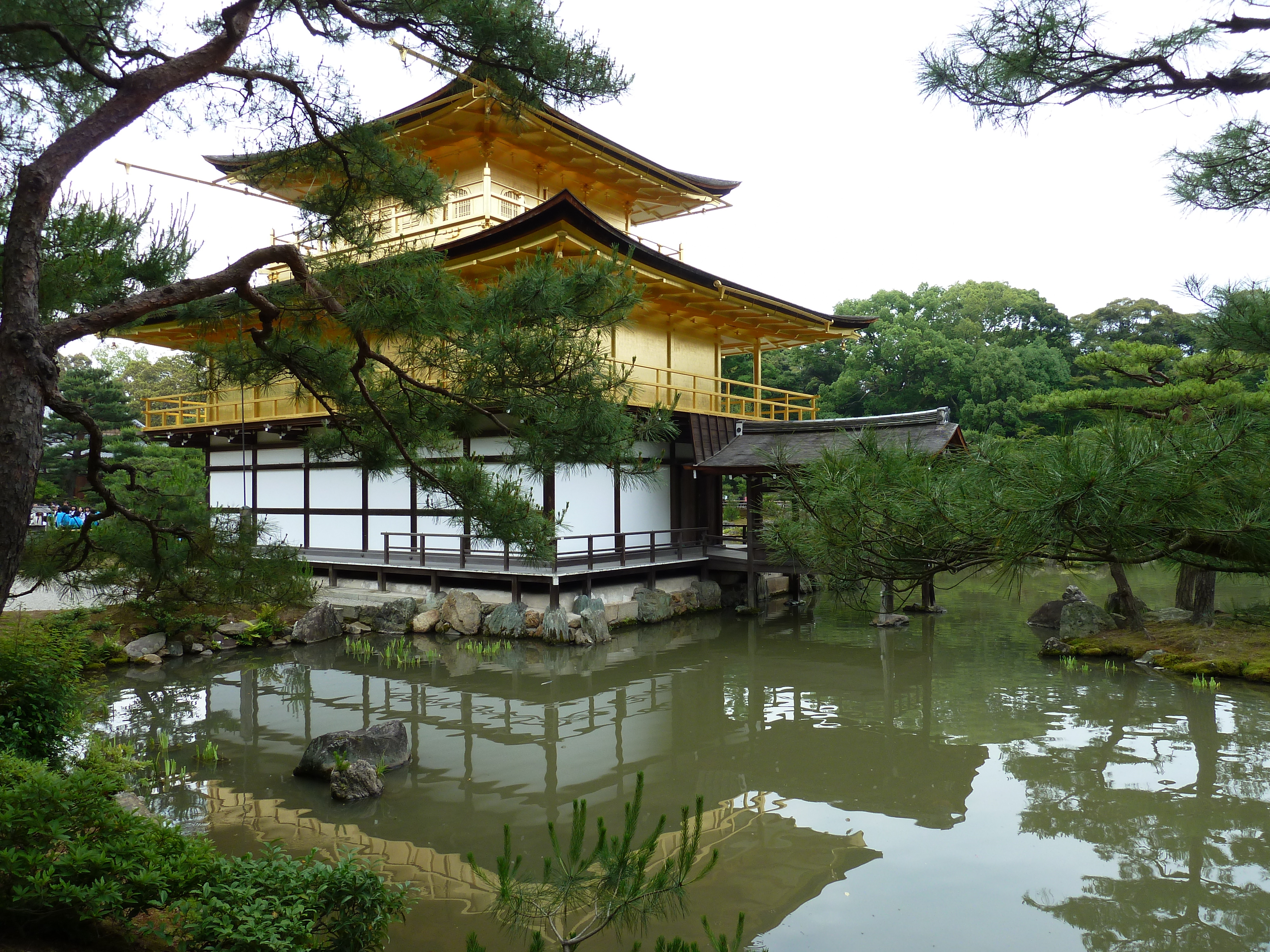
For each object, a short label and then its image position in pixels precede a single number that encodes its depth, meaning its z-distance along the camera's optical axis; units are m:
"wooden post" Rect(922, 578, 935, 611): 13.97
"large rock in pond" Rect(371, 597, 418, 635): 13.16
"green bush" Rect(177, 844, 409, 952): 3.03
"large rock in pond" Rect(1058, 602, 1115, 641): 11.41
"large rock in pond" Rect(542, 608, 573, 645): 11.98
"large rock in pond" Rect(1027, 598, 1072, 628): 13.02
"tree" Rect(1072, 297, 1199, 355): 32.59
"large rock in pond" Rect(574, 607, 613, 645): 12.02
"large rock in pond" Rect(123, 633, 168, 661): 11.04
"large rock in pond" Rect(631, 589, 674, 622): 13.72
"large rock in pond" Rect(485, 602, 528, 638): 12.34
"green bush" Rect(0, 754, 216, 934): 2.97
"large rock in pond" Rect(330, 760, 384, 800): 6.16
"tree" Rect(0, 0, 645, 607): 3.83
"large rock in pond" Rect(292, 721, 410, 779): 6.60
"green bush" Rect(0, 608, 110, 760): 4.66
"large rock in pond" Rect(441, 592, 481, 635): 12.72
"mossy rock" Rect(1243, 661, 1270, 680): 9.22
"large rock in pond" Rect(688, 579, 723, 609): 15.07
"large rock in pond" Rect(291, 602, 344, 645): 12.61
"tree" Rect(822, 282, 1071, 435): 28.36
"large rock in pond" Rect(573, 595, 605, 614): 12.52
